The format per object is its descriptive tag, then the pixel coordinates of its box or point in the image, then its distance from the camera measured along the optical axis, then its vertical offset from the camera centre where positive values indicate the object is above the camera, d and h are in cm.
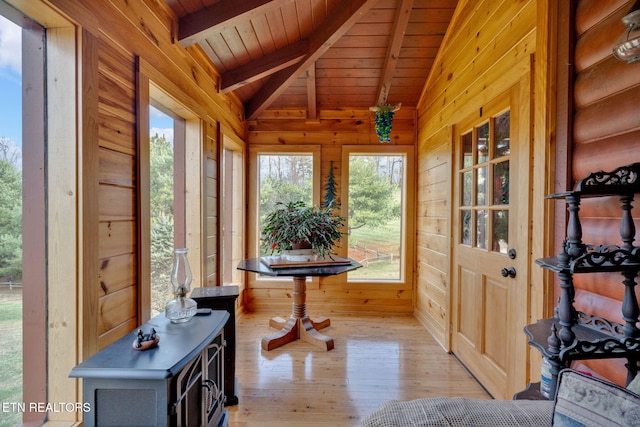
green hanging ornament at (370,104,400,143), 304 +97
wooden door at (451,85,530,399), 169 -21
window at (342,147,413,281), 352 -4
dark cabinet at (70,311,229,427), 96 -57
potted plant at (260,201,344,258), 255 -17
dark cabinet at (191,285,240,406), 179 -62
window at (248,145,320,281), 351 +40
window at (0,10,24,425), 103 -2
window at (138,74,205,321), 154 +15
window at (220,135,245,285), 326 -2
